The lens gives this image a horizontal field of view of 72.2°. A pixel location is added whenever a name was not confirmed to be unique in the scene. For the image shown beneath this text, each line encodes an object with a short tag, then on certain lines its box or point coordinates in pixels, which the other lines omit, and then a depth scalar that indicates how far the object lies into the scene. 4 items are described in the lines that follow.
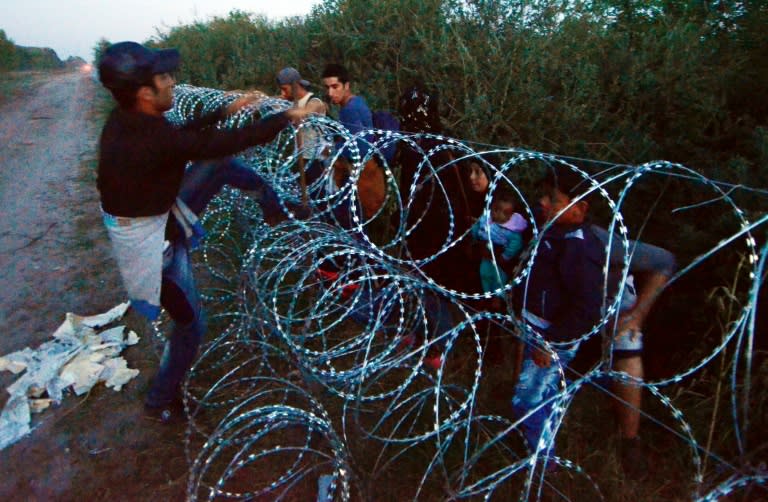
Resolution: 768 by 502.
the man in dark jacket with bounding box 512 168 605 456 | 2.38
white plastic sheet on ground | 3.37
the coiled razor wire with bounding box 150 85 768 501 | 2.62
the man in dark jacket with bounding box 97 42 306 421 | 2.33
